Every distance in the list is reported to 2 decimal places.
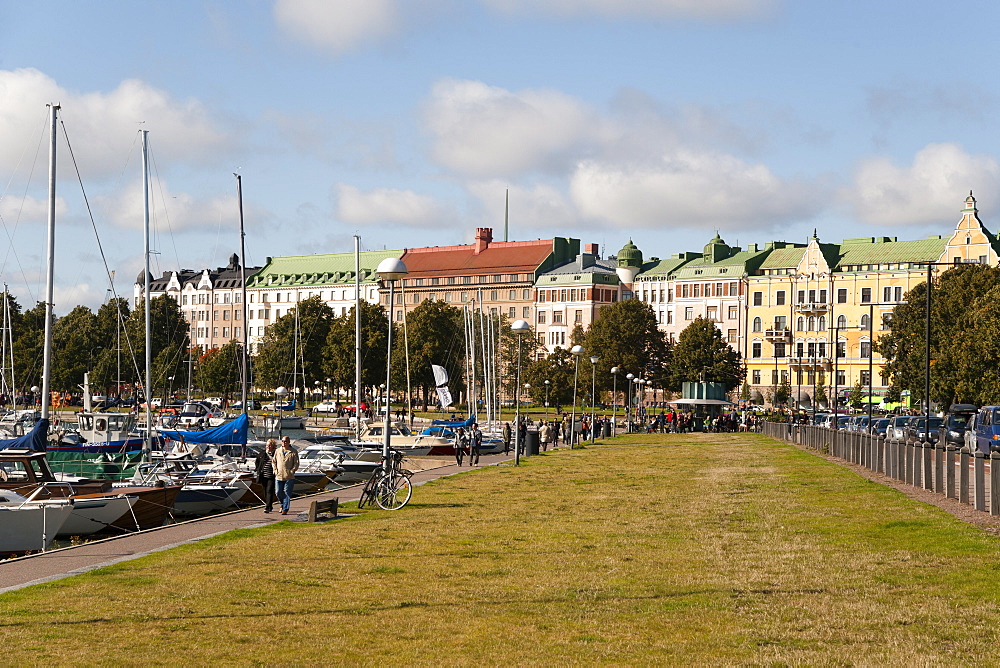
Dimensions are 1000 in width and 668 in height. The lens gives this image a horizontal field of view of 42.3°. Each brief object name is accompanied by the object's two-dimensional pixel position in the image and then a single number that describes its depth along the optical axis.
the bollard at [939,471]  29.25
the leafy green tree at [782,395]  138.50
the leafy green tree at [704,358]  133.62
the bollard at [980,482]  24.61
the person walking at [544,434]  62.28
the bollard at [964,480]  26.51
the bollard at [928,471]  30.38
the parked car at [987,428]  46.35
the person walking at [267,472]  28.94
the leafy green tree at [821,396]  141.21
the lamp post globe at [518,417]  48.03
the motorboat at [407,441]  67.31
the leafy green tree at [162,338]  133.12
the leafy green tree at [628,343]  138.12
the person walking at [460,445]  50.62
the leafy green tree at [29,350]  130.88
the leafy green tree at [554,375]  132.25
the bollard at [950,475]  28.31
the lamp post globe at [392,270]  27.98
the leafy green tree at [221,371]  140.25
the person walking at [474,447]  50.97
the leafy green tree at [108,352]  129.50
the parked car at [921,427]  53.51
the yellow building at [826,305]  144.62
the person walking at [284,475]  28.50
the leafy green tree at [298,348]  136.00
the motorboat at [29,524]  26.81
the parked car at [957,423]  56.41
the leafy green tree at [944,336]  72.06
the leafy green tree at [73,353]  138.00
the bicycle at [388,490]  28.67
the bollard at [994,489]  23.41
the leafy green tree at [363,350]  129.38
